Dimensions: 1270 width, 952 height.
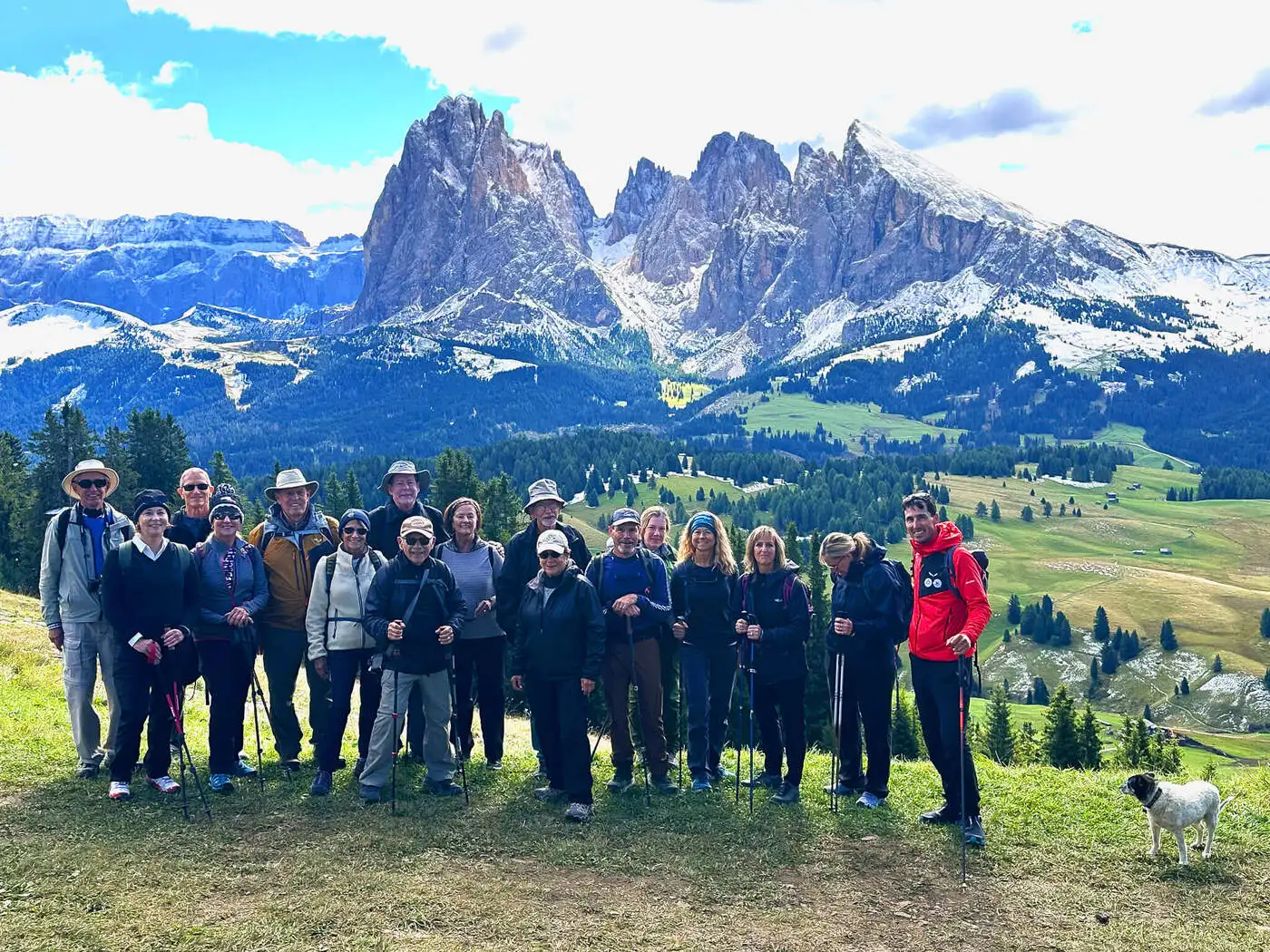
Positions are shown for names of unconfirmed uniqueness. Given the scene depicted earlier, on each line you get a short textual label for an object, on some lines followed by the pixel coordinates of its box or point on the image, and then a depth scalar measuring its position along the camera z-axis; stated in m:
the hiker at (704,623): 14.43
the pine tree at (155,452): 62.84
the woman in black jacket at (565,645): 13.62
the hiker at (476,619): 14.84
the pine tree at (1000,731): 60.12
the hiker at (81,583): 14.18
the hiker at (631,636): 14.23
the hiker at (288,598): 14.81
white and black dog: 11.80
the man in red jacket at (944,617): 12.77
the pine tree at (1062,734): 40.49
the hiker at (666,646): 15.13
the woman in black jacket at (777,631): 14.16
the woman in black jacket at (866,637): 14.02
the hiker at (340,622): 14.13
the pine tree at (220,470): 71.44
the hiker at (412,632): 13.62
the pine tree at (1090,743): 40.40
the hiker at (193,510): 16.03
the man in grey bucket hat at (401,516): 15.57
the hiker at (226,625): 14.20
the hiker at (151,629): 13.41
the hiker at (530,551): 14.54
